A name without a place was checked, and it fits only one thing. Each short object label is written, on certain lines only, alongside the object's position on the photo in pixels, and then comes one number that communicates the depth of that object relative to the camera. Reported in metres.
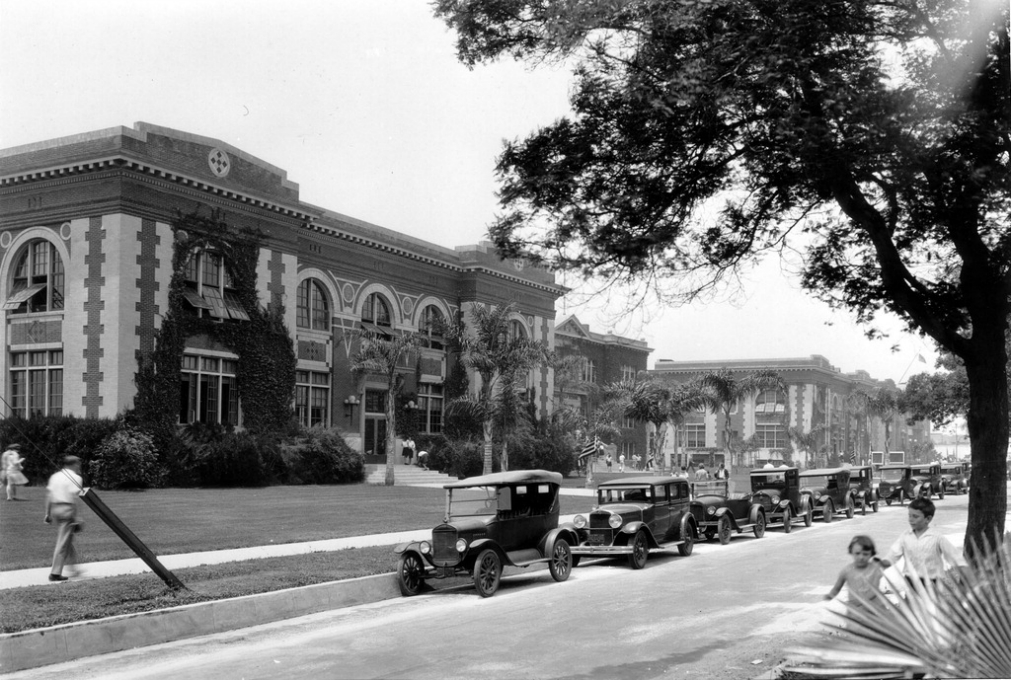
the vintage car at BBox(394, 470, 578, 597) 14.23
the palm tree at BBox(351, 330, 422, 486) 38.22
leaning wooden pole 11.20
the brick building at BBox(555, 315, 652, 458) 67.50
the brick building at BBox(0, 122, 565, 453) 31.38
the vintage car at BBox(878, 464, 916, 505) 37.84
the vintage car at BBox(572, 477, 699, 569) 17.72
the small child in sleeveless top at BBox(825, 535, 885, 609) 7.55
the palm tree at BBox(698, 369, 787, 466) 58.28
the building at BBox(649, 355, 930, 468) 80.19
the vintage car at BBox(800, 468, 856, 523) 28.34
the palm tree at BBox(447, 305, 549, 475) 42.84
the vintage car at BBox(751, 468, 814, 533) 25.38
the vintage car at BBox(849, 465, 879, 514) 32.56
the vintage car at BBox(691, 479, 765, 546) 21.81
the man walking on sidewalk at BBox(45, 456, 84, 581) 12.62
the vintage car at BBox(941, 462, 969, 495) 47.22
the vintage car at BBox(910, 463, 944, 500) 40.81
